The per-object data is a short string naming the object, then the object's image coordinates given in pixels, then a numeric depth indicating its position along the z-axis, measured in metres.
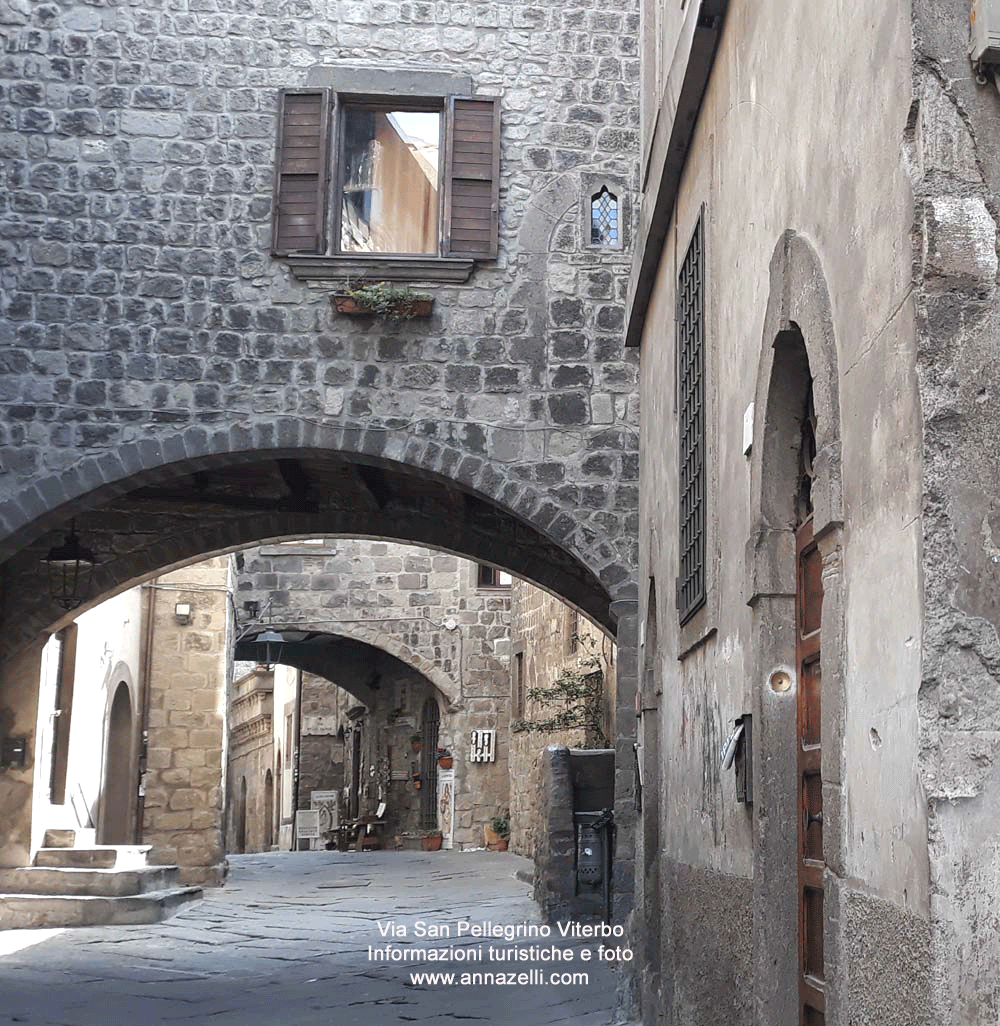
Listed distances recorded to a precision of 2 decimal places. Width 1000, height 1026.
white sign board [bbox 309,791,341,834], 29.45
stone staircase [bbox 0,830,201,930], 12.12
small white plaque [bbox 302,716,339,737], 30.73
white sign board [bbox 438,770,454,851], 22.14
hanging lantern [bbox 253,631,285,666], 25.35
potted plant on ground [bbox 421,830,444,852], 22.52
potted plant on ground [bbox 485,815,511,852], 20.81
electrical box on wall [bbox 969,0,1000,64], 2.72
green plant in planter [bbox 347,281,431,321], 9.95
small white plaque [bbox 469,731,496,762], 22.12
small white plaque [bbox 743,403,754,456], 4.61
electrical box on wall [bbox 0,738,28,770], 12.46
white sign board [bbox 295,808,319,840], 28.95
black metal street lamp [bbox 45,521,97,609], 11.68
